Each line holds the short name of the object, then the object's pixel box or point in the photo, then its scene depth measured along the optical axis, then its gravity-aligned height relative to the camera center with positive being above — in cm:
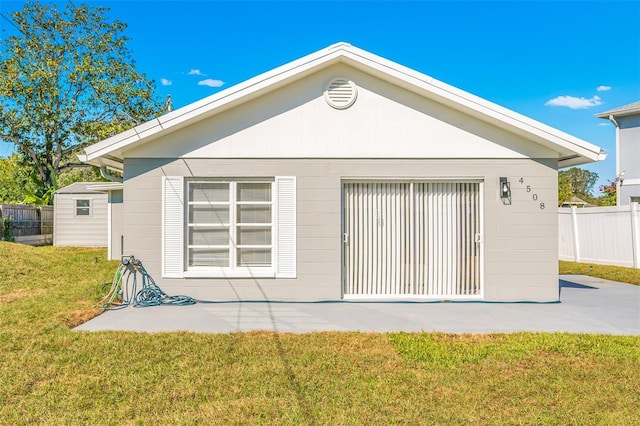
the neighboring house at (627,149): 1758 +308
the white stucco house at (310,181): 770 +78
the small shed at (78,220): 1808 +18
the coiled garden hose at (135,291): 750 -123
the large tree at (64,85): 2130 +754
